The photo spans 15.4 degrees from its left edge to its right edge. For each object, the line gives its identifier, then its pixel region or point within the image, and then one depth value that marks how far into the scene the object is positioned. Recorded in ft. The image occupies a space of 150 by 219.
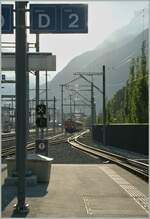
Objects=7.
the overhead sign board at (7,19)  36.37
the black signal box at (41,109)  65.46
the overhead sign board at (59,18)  36.88
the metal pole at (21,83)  34.83
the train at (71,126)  333.83
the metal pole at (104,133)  152.27
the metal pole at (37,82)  72.79
